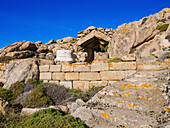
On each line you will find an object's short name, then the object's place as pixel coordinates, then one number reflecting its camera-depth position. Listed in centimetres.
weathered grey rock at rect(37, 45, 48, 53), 1604
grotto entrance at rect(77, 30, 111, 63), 1162
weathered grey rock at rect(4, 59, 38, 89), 677
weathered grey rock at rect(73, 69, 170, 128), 219
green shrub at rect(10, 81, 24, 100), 590
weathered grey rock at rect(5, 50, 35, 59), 1216
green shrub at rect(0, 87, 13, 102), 552
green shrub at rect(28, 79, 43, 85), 657
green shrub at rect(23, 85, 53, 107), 490
